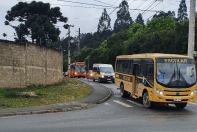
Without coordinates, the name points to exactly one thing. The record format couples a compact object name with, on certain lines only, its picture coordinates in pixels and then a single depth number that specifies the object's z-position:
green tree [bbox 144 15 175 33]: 60.56
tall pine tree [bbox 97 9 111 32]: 132.95
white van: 30.57
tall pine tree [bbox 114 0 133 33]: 132.76
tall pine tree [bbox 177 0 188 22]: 129.25
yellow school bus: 11.23
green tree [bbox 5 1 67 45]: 54.72
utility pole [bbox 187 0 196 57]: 22.94
